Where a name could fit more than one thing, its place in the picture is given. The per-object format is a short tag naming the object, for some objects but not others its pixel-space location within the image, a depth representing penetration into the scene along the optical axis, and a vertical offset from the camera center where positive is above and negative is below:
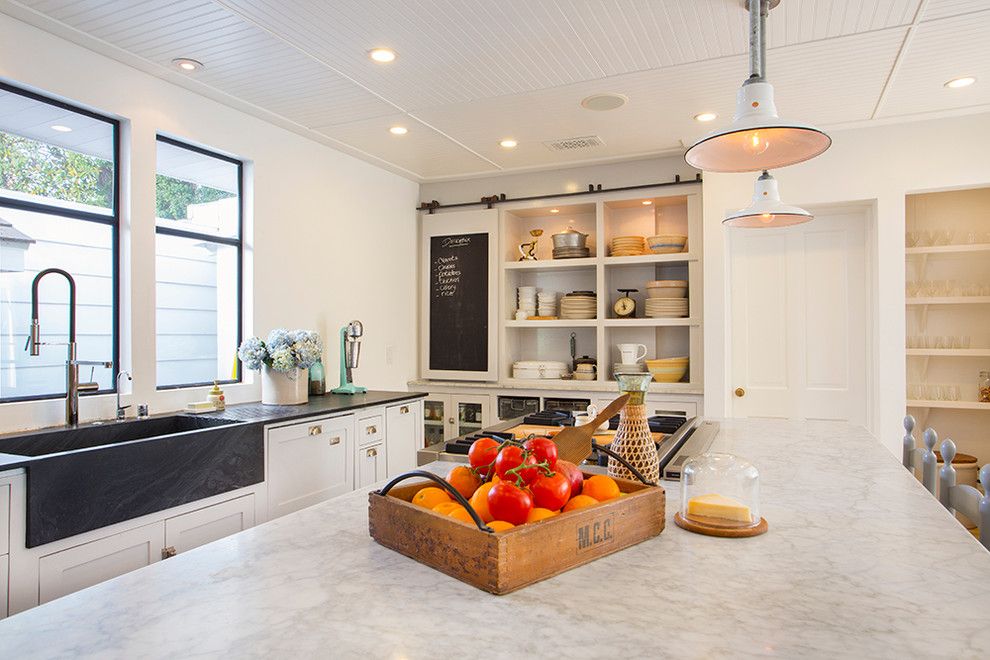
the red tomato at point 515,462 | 1.13 -0.23
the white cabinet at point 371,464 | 3.47 -0.71
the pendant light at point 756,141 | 1.70 +0.54
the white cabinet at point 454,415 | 5.02 -0.63
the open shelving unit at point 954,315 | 4.20 +0.13
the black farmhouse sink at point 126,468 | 1.91 -0.45
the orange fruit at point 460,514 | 1.07 -0.31
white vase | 3.39 -0.26
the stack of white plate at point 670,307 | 4.55 +0.21
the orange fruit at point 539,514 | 1.05 -0.30
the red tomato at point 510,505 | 1.05 -0.28
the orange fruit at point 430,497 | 1.18 -0.30
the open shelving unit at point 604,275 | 4.47 +0.48
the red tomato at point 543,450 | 1.19 -0.22
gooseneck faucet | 2.62 -0.15
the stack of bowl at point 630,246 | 4.68 +0.67
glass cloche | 1.29 -0.34
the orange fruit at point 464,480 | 1.24 -0.28
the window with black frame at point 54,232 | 2.59 +0.47
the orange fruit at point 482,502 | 1.08 -0.29
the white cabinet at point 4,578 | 1.81 -0.68
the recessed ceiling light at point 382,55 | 2.84 +1.29
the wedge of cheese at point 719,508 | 1.29 -0.36
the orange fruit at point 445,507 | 1.11 -0.30
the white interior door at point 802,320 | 4.19 +0.10
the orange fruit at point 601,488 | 1.20 -0.29
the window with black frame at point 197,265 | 3.22 +0.40
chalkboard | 5.10 +0.29
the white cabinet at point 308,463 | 2.87 -0.61
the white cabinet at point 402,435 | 3.77 -0.61
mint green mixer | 4.12 -0.08
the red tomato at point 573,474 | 1.19 -0.26
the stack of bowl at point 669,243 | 4.52 +0.67
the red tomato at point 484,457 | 1.25 -0.24
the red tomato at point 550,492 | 1.10 -0.27
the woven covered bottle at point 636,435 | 1.55 -0.25
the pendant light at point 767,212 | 2.62 +0.51
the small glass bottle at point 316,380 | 3.95 -0.26
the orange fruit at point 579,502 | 1.13 -0.30
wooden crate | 0.98 -0.34
